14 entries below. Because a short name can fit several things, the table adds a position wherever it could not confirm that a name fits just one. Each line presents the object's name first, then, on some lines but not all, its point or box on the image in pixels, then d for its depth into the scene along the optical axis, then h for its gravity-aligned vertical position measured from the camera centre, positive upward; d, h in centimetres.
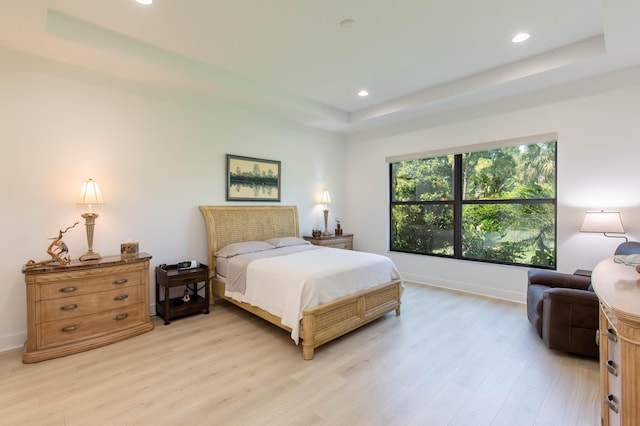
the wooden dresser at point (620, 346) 101 -55
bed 265 -91
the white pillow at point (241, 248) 376 -52
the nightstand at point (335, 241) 504 -57
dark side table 330 -98
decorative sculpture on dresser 265 -41
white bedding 265 -72
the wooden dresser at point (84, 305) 253 -90
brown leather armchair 246 -96
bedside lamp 545 +15
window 392 +4
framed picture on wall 431 +47
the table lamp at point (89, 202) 294 +8
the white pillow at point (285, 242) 428 -49
